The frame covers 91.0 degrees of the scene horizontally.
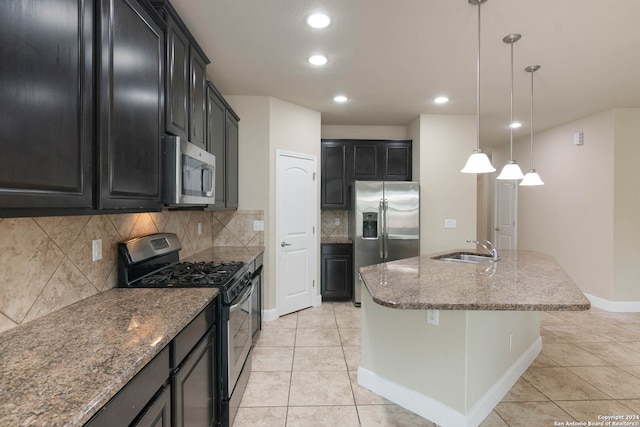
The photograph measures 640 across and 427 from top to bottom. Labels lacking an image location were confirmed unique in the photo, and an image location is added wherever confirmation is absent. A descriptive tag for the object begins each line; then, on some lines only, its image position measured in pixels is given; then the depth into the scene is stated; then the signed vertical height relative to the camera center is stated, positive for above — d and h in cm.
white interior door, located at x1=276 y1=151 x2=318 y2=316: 385 -26
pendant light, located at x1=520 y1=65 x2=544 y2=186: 299 +32
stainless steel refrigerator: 430 -12
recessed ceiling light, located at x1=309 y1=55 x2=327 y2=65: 276 +135
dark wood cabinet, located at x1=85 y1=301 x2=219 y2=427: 96 -69
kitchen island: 163 -79
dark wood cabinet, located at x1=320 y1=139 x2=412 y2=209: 475 +72
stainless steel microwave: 180 +24
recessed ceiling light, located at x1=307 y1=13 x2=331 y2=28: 217 +135
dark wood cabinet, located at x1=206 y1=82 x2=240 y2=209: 272 +65
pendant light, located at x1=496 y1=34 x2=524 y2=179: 273 +35
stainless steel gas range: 188 -46
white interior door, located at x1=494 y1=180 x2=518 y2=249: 608 -5
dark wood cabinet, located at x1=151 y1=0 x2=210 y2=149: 190 +89
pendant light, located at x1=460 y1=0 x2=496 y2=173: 234 +36
